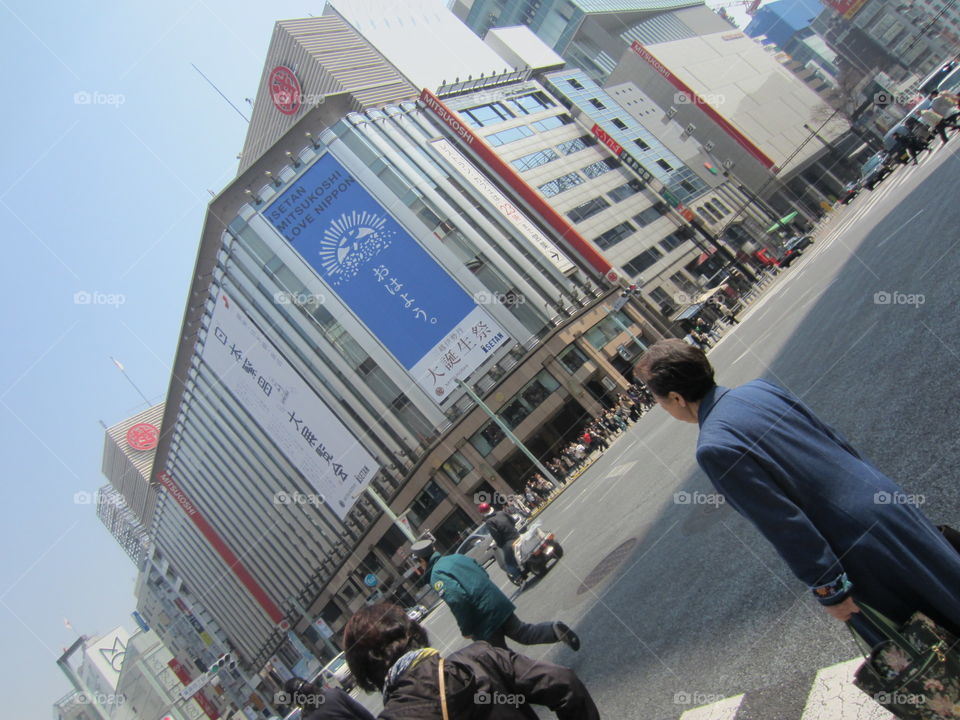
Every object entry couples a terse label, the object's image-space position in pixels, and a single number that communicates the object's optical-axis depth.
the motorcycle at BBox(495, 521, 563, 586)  11.39
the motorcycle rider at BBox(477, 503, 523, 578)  10.00
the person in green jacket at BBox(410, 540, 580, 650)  5.57
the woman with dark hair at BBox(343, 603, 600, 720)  2.69
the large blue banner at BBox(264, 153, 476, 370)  40.59
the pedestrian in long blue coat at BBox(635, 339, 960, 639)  2.42
